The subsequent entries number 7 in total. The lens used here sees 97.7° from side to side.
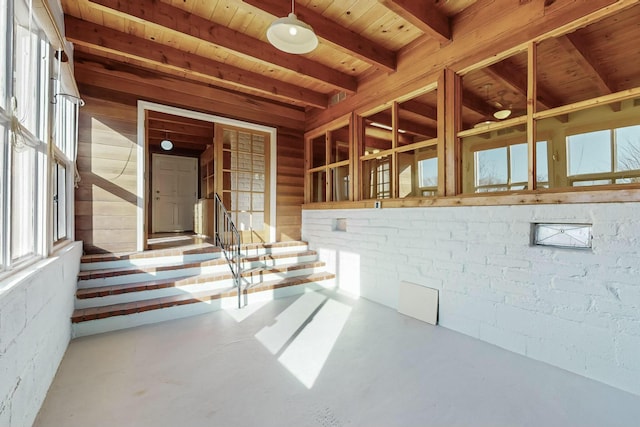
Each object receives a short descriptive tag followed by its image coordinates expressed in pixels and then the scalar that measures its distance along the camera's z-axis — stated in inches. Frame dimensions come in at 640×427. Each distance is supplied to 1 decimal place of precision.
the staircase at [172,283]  110.5
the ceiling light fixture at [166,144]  245.5
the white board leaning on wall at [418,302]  119.3
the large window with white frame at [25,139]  54.3
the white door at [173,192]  275.4
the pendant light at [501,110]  126.3
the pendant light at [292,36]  80.2
